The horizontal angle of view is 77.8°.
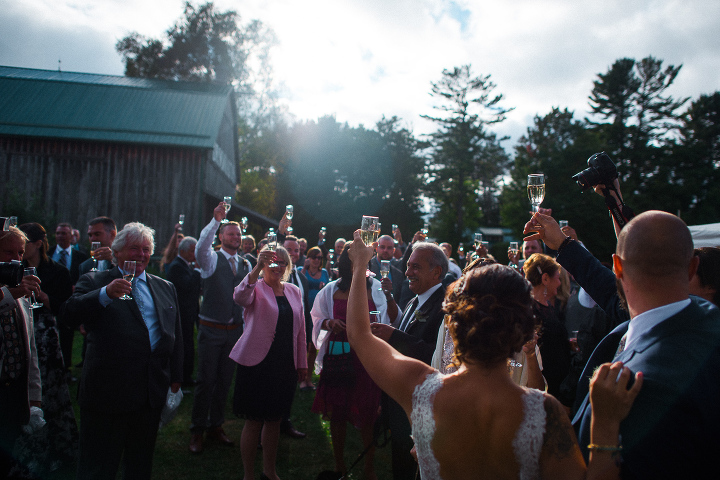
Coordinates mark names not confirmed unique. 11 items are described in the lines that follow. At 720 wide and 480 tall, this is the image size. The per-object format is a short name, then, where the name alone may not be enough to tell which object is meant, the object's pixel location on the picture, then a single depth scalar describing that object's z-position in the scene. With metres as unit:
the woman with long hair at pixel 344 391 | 4.54
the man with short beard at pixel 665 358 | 1.36
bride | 1.52
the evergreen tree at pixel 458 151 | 36.06
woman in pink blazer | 4.24
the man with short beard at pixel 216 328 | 5.17
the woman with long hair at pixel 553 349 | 3.79
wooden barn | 19.03
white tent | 8.37
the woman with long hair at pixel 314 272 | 8.40
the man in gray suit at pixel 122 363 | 3.14
